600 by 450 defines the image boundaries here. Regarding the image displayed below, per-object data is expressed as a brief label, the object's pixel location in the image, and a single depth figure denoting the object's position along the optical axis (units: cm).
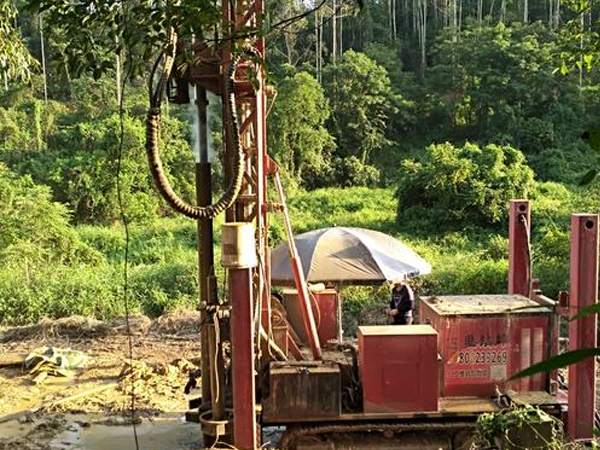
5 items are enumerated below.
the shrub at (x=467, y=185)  2330
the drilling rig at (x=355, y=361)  682
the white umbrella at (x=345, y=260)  823
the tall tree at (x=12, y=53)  903
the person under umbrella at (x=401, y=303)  897
